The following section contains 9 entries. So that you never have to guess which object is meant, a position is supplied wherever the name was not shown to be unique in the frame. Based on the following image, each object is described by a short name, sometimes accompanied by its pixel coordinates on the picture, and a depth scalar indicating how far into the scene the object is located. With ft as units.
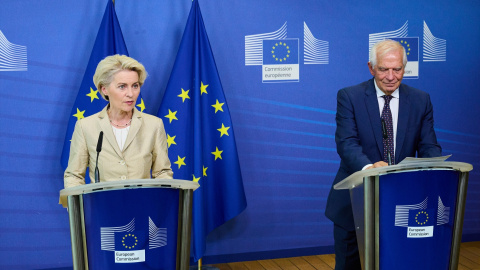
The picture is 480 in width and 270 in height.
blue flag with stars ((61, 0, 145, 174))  13.79
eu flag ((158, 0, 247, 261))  14.33
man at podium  9.69
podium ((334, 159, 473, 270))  7.41
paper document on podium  7.34
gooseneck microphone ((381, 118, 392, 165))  8.60
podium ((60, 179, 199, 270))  6.82
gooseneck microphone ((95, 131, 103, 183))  7.84
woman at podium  9.46
